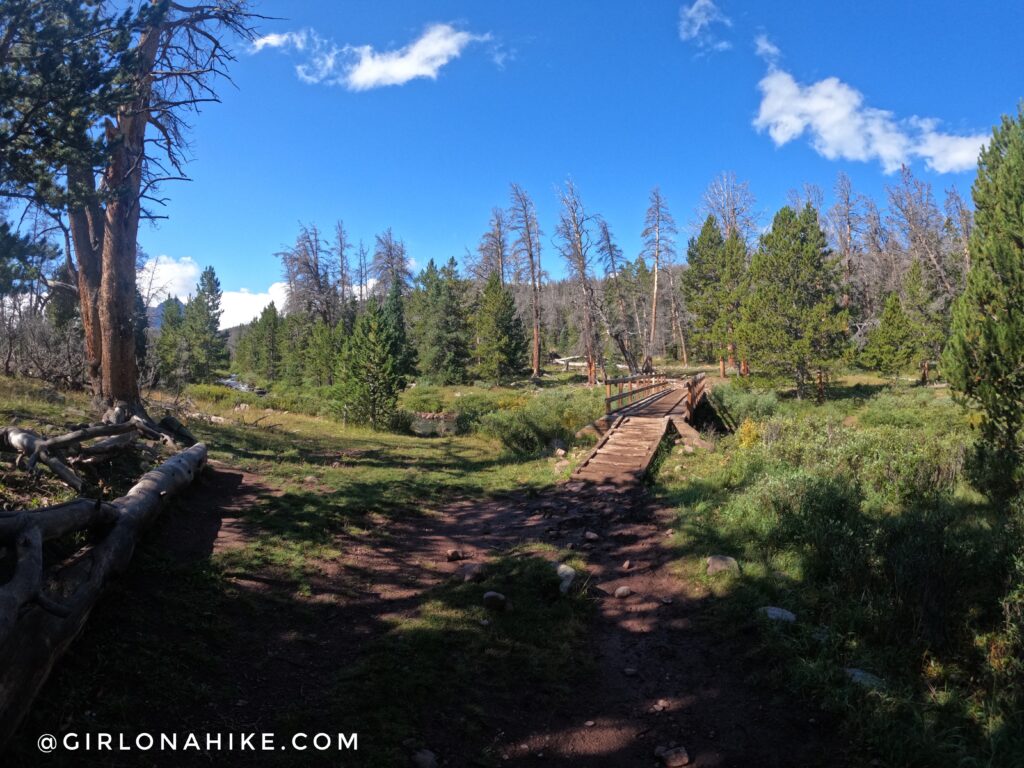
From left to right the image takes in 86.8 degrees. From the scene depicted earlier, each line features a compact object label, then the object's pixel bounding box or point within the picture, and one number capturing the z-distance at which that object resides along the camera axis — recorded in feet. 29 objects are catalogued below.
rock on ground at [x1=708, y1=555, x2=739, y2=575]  18.33
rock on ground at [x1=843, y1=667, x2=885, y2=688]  11.87
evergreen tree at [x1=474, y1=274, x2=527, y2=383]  130.41
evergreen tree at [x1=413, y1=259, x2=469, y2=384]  133.69
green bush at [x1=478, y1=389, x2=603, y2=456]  54.70
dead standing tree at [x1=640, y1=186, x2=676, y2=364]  122.93
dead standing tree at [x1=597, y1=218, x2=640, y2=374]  111.61
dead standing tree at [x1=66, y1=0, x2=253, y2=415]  31.37
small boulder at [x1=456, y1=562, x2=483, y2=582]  18.80
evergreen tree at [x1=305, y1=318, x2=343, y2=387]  129.20
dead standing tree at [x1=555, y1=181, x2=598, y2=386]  103.50
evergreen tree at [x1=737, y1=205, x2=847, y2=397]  82.99
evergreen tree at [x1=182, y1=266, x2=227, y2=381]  154.14
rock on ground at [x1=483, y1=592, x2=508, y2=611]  16.62
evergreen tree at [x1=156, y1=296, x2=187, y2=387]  112.54
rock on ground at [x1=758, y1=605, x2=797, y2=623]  14.82
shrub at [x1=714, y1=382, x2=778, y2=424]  61.16
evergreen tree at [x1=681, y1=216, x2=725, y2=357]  130.41
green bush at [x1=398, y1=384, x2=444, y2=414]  102.03
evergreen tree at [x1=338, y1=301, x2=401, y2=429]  68.18
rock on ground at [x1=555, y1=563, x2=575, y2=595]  18.02
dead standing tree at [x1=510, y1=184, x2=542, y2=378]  138.92
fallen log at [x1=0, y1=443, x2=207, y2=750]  8.67
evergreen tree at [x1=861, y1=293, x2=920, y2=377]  102.06
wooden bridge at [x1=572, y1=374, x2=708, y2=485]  33.06
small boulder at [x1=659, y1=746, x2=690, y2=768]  10.55
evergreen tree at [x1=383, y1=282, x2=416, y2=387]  125.70
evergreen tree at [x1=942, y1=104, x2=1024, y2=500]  30.73
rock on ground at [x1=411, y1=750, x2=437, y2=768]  10.07
